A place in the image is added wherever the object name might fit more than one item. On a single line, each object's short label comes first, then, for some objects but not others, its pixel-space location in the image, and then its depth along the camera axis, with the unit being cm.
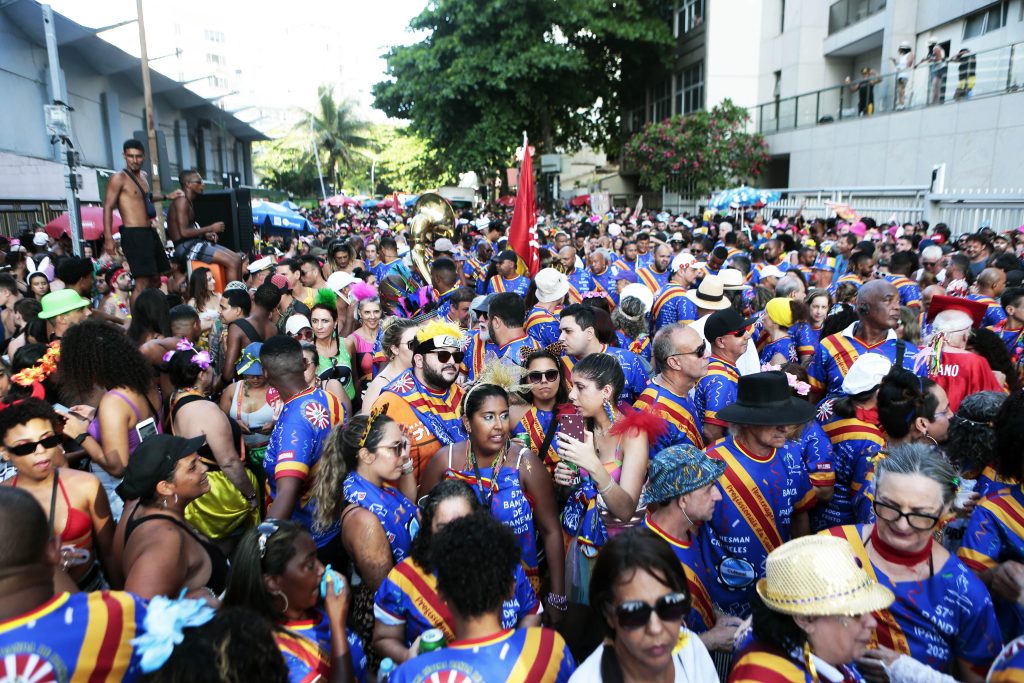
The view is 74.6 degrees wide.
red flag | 827
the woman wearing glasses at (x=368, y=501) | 282
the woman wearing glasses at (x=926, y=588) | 230
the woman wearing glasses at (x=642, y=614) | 202
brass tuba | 1216
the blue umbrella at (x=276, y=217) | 2117
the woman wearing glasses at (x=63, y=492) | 291
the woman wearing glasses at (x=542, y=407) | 368
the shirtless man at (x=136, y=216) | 705
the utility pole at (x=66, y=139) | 898
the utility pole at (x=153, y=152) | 972
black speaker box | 1048
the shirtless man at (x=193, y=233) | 817
